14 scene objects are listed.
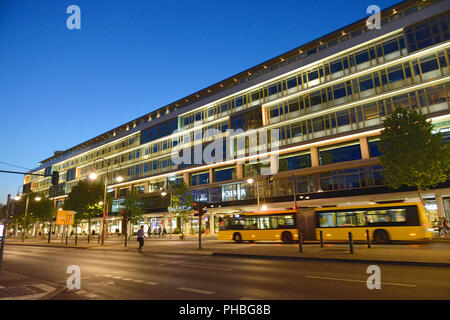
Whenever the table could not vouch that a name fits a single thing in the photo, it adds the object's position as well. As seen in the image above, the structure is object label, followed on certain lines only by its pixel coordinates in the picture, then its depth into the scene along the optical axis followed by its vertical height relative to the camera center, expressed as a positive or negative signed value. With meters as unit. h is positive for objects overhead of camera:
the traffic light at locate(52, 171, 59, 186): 18.74 +3.04
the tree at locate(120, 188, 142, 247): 46.50 +2.45
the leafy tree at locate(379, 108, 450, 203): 21.77 +4.52
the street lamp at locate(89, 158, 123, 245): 27.75 +4.44
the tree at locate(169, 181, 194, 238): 39.50 +2.26
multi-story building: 29.67 +12.86
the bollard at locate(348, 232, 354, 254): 14.03 -1.55
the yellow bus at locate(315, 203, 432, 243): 19.27 -0.77
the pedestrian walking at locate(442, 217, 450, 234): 22.96 -1.25
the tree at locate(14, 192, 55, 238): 57.23 +2.43
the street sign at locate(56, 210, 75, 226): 32.34 +0.56
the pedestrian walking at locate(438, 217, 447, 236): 23.43 -1.39
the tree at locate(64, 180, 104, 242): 40.85 +3.14
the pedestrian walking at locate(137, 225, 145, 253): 20.19 -1.32
